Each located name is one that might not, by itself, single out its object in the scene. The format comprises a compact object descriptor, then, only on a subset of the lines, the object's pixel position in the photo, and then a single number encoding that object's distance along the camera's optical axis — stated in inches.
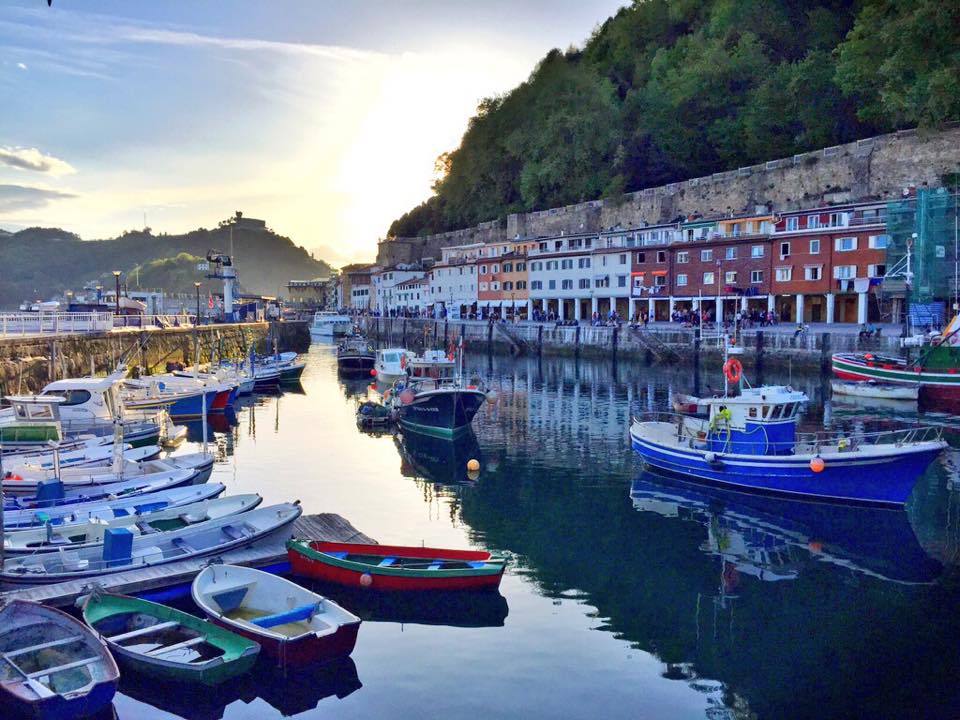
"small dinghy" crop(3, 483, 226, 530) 705.6
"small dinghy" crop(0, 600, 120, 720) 427.5
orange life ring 1069.1
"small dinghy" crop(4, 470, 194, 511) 778.2
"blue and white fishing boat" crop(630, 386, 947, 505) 884.6
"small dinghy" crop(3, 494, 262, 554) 642.8
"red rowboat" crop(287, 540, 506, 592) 639.8
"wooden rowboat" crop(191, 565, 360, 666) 516.1
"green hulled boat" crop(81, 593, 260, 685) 482.0
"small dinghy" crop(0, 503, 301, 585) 593.3
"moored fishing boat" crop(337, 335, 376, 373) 2551.7
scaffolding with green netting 2116.1
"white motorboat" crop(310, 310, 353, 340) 4874.5
